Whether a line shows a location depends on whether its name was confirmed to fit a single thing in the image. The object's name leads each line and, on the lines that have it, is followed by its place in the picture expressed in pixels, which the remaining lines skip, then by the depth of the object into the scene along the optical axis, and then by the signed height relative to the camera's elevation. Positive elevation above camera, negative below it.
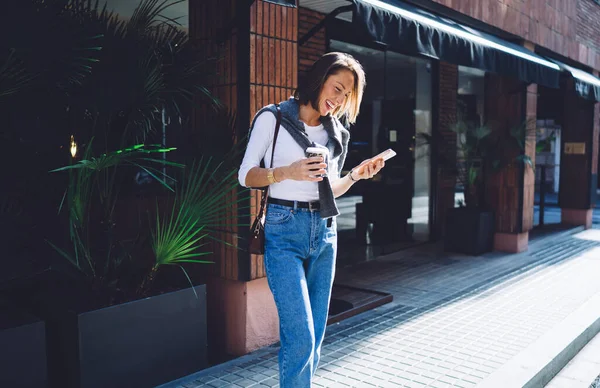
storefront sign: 11.20 +0.33
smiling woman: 2.33 -0.17
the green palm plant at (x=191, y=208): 3.32 -0.28
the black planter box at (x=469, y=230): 7.77 -0.94
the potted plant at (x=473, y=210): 7.78 -0.66
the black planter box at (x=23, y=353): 2.74 -0.97
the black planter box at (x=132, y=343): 3.03 -1.05
